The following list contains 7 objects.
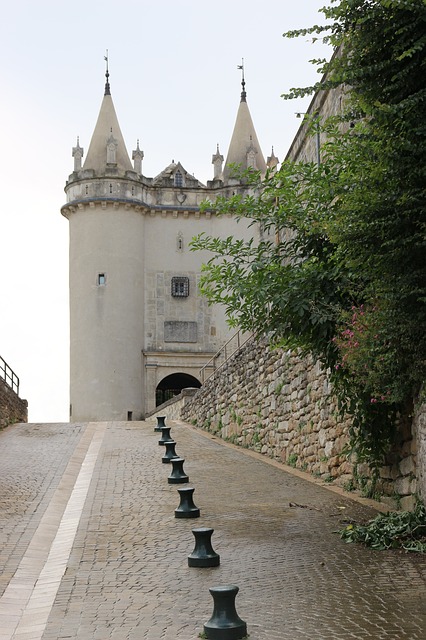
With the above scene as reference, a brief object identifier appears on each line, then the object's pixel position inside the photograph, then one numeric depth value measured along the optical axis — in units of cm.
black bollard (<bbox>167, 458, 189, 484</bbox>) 1384
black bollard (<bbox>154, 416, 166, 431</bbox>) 2286
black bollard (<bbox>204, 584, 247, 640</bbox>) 595
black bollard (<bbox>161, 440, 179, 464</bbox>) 1650
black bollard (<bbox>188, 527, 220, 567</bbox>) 818
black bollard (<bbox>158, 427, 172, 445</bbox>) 1987
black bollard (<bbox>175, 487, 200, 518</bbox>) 1073
